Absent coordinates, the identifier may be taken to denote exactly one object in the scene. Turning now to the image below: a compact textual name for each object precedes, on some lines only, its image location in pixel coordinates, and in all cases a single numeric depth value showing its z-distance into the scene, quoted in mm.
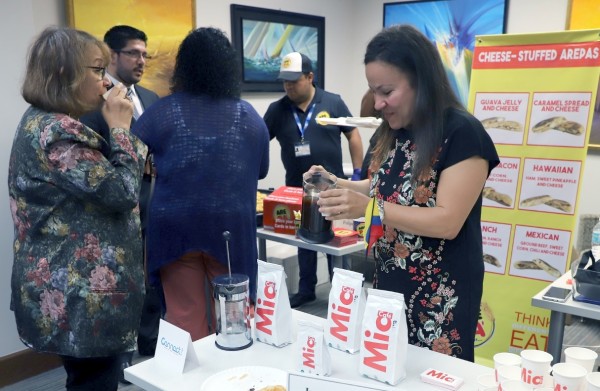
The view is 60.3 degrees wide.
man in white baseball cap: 3273
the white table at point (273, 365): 1077
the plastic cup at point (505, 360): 977
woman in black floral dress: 1246
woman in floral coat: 1431
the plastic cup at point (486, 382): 950
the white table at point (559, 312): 1727
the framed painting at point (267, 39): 3820
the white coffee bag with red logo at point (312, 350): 1046
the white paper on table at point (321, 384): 889
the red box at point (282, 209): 2557
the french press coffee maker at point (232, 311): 1235
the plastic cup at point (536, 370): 922
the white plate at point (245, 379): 1060
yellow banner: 2459
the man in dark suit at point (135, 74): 2656
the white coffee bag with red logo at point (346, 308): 1141
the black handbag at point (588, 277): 1735
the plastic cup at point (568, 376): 863
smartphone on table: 1798
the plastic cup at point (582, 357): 947
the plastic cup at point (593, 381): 823
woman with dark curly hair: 1833
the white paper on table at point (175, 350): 1125
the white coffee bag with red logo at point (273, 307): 1209
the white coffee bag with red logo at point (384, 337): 1019
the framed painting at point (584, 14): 3502
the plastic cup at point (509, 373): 948
